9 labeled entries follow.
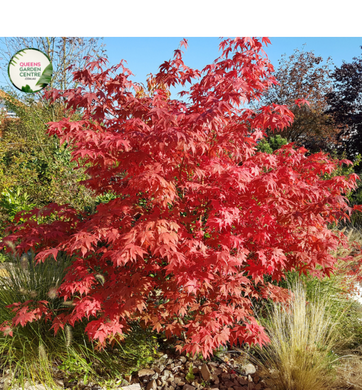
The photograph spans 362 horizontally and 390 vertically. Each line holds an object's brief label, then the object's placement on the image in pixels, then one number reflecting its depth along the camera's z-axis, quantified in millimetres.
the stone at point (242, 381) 3033
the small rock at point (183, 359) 3254
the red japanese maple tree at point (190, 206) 2445
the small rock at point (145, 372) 3067
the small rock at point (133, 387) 2838
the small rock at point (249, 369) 3177
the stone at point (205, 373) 3021
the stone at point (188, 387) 2904
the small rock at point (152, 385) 2917
